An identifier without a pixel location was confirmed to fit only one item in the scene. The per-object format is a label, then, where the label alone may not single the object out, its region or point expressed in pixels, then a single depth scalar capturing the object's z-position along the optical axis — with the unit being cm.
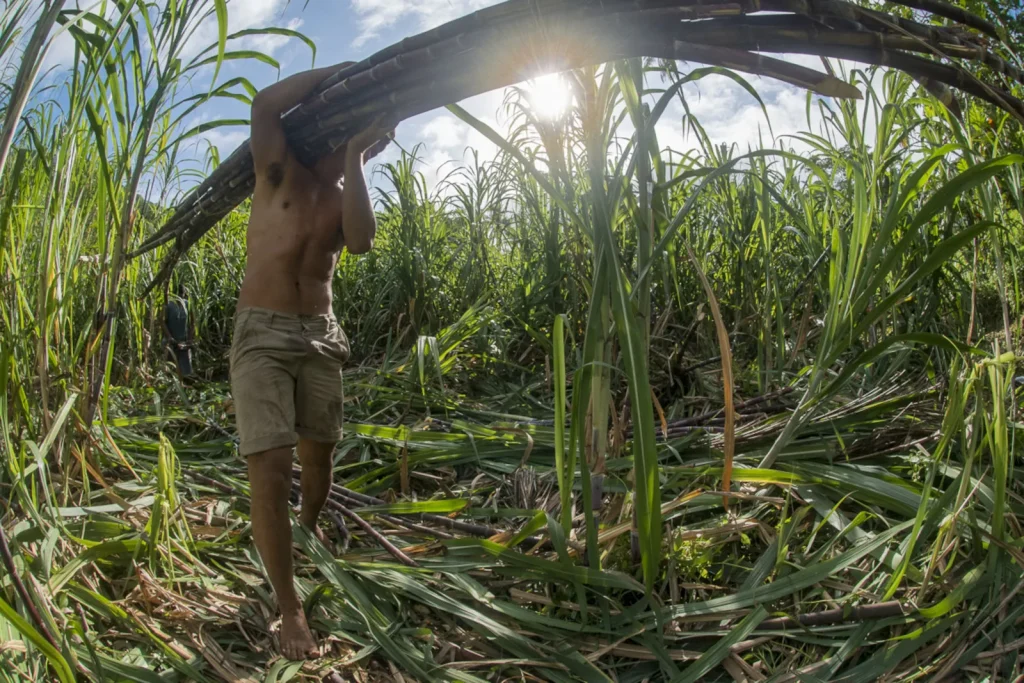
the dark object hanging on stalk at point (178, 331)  394
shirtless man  181
